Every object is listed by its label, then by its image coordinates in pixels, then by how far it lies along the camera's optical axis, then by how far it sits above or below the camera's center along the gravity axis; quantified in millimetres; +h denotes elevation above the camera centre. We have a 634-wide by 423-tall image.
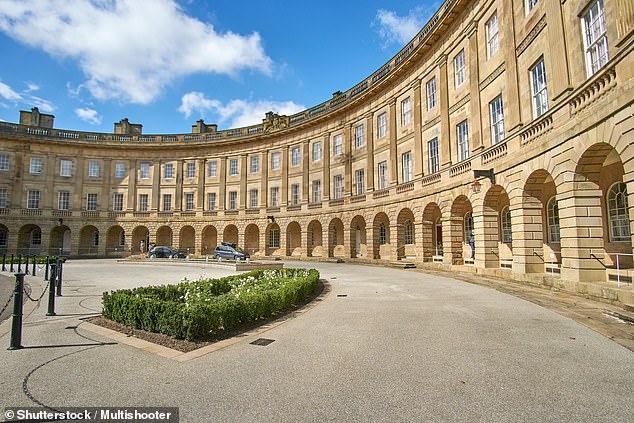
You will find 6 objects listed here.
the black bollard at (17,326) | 5371 -1298
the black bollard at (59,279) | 10825 -1204
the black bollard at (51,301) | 7824 -1356
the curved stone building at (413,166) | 10859 +5015
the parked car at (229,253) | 29628 -1123
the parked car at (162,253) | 33312 -1159
